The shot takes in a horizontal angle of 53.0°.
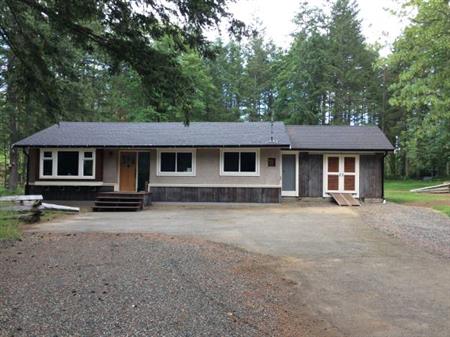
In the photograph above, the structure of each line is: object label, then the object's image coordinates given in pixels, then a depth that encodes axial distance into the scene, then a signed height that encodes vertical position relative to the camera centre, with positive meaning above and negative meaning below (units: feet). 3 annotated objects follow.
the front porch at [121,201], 58.18 -2.84
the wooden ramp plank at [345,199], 62.69 -2.37
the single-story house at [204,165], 64.03 +2.32
